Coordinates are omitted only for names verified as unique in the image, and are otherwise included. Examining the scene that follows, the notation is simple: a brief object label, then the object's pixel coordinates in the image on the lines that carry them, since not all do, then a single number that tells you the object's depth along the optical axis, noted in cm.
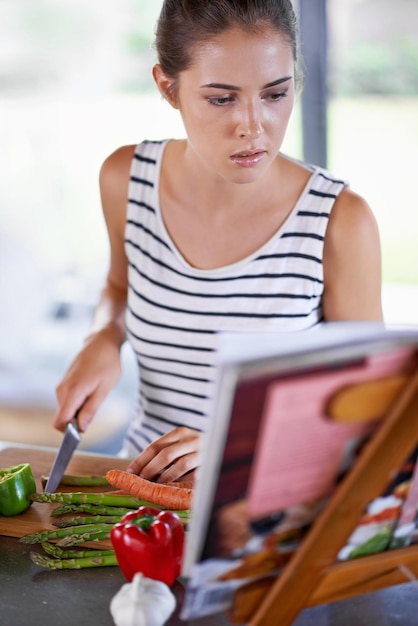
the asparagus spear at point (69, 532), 168
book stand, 136
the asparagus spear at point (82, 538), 167
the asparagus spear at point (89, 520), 170
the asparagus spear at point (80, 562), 163
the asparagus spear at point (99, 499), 172
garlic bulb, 148
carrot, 171
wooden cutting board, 172
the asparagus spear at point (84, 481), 181
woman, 179
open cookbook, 128
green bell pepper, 174
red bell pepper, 156
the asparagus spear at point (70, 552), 165
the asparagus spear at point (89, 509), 172
